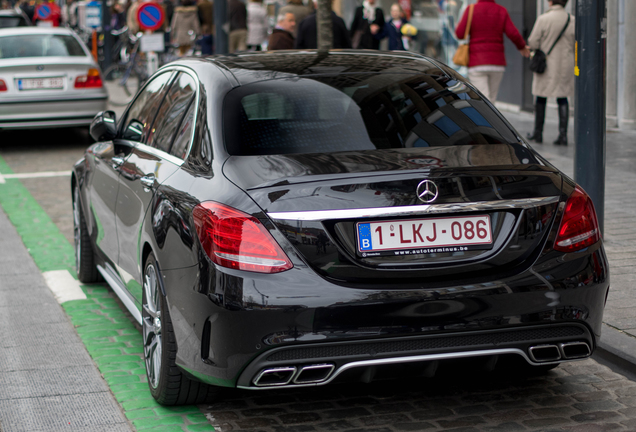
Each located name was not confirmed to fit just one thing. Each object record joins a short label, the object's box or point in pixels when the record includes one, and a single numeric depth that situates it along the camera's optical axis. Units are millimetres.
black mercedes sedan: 3512
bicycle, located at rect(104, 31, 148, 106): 21406
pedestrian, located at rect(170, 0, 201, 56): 22250
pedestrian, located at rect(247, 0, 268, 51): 18938
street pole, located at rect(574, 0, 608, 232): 6539
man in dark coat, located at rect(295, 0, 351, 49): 13000
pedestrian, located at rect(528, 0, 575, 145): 11891
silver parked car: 13531
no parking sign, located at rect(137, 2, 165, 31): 16859
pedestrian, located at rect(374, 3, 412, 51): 17767
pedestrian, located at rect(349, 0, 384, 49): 14883
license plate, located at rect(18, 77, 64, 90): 13539
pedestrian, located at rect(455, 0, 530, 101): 11812
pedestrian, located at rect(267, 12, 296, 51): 13289
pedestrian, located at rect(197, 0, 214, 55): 20672
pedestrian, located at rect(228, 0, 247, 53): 19734
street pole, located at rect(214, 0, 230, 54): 12906
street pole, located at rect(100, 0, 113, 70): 24906
